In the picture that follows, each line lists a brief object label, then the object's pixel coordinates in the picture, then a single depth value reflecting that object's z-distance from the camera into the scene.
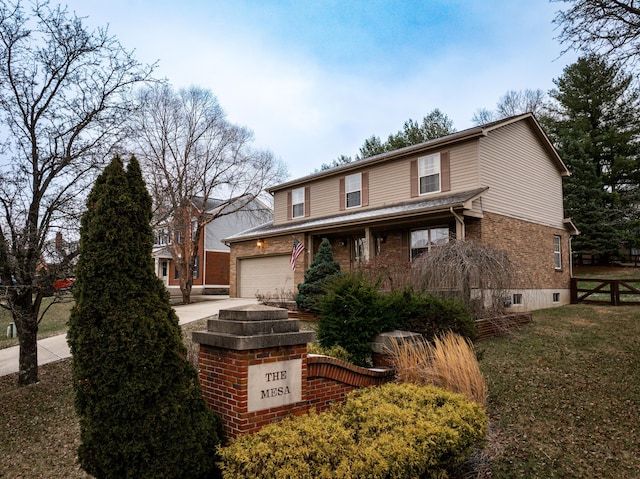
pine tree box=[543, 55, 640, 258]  25.48
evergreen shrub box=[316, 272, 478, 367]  6.70
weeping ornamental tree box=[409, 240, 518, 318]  10.72
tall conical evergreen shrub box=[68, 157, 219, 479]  3.27
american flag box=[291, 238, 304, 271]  17.78
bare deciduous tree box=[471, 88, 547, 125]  33.50
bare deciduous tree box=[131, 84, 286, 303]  21.00
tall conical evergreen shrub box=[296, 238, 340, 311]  13.74
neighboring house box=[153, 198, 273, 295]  29.75
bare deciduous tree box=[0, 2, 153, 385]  7.40
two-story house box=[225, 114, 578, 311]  14.63
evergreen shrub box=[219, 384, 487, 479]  3.35
